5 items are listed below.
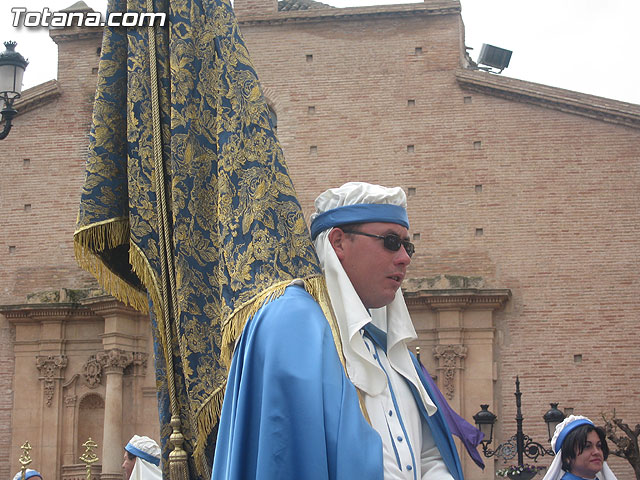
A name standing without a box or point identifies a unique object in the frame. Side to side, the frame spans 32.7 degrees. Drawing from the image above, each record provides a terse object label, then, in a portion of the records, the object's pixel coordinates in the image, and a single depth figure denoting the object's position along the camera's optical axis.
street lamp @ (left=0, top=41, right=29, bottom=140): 10.98
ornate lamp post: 13.61
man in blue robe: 3.01
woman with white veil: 5.74
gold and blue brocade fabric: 3.29
